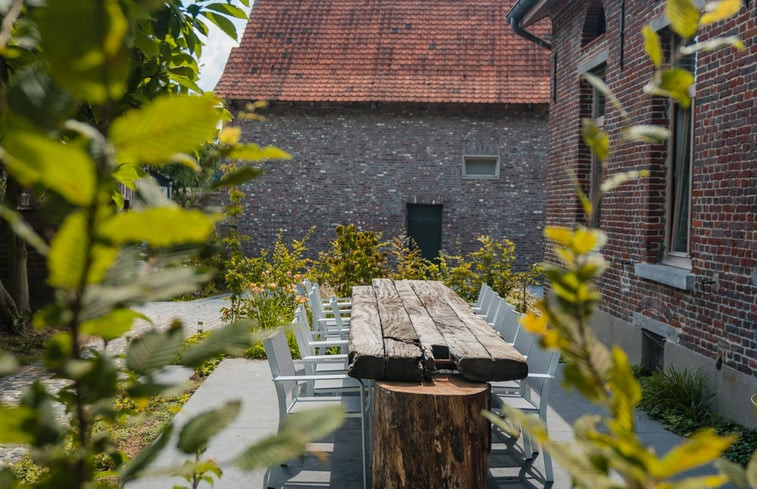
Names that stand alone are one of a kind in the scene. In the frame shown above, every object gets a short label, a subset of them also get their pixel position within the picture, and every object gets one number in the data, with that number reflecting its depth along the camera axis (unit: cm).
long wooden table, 390
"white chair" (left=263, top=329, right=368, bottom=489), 464
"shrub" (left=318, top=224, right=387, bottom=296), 1024
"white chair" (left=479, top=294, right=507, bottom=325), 744
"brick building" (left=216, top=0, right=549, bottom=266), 1861
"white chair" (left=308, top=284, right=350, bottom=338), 685
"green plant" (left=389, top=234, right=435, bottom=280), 1097
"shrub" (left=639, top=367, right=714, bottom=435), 600
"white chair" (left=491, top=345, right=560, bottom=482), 482
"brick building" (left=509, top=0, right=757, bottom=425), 582
